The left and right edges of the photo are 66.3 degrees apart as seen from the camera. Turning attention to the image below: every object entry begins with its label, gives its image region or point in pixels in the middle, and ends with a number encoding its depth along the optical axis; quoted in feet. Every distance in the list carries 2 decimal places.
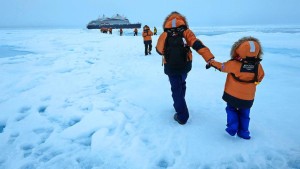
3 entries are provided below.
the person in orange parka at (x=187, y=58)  10.43
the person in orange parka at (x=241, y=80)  9.16
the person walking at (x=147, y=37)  37.63
